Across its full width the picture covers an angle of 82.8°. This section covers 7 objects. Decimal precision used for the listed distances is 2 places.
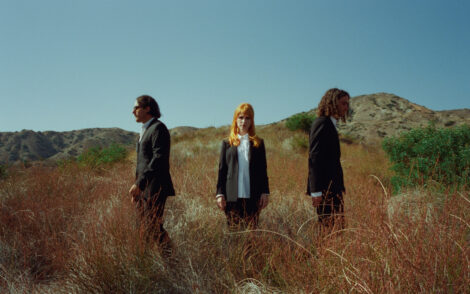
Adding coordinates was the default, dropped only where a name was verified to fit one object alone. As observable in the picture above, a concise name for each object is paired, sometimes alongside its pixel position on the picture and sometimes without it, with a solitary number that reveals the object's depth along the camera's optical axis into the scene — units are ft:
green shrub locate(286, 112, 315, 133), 61.57
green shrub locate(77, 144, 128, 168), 31.83
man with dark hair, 9.37
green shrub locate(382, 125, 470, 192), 15.60
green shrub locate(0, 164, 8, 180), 23.80
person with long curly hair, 8.98
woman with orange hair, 9.80
